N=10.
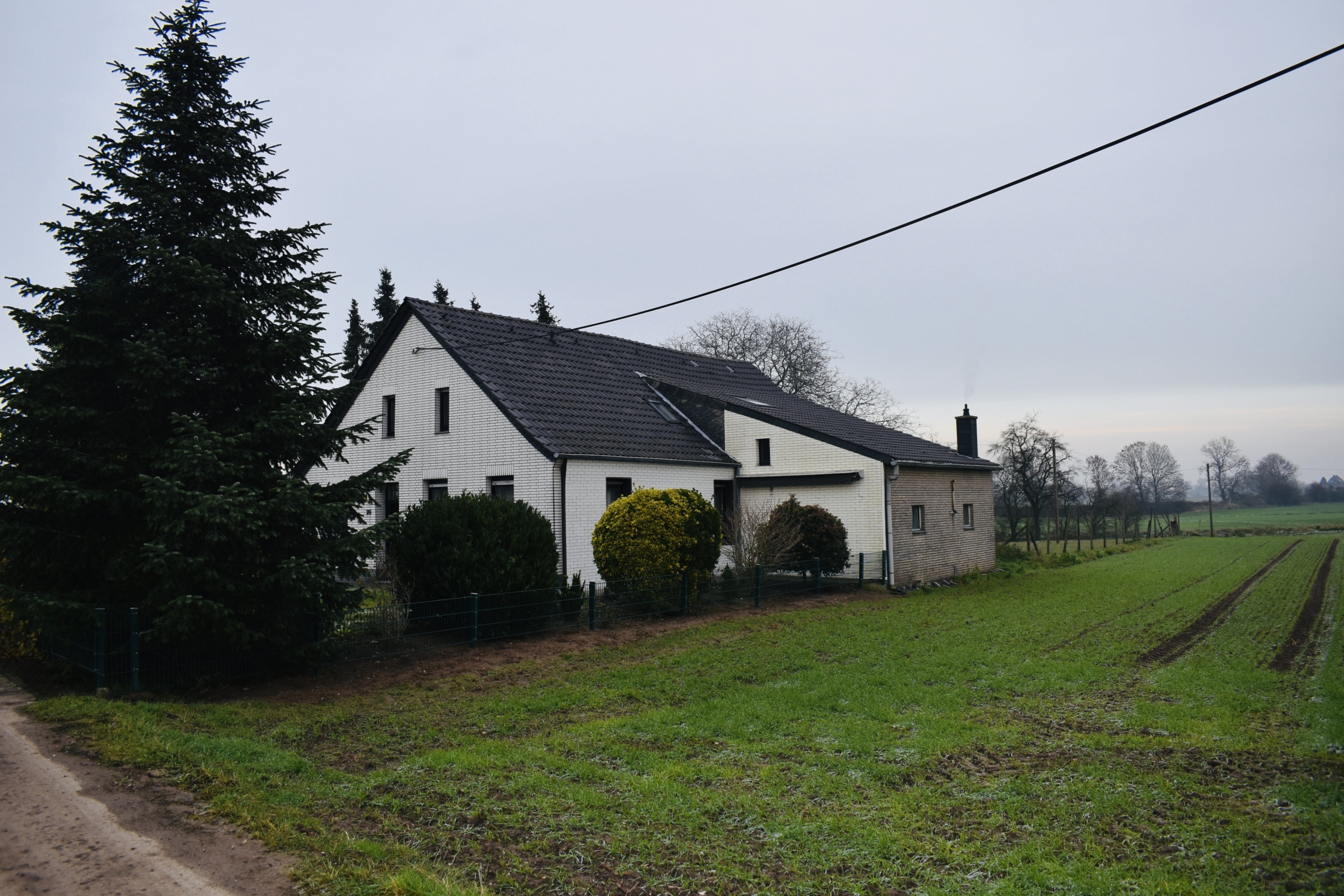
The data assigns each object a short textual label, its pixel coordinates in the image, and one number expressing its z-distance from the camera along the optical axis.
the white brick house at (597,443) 17.70
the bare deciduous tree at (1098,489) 45.59
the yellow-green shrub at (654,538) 15.48
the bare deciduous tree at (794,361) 50.72
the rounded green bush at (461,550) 12.55
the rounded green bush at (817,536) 19.55
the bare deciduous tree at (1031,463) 41.78
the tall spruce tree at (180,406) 8.94
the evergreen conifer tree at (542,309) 47.12
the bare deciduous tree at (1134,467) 86.56
